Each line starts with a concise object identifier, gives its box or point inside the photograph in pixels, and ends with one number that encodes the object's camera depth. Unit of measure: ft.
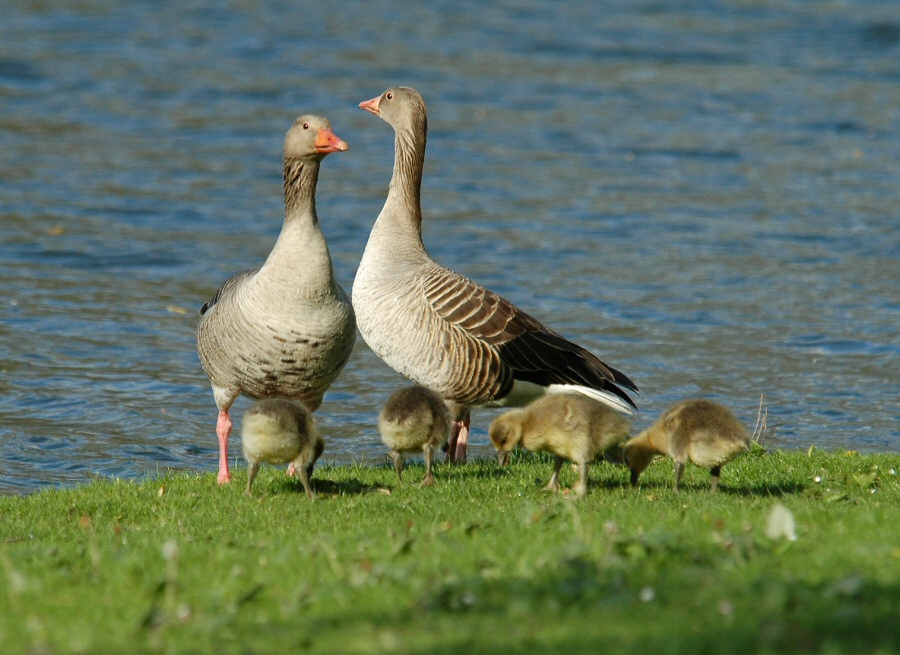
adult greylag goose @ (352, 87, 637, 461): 65.77
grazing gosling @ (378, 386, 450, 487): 54.19
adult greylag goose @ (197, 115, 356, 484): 59.93
